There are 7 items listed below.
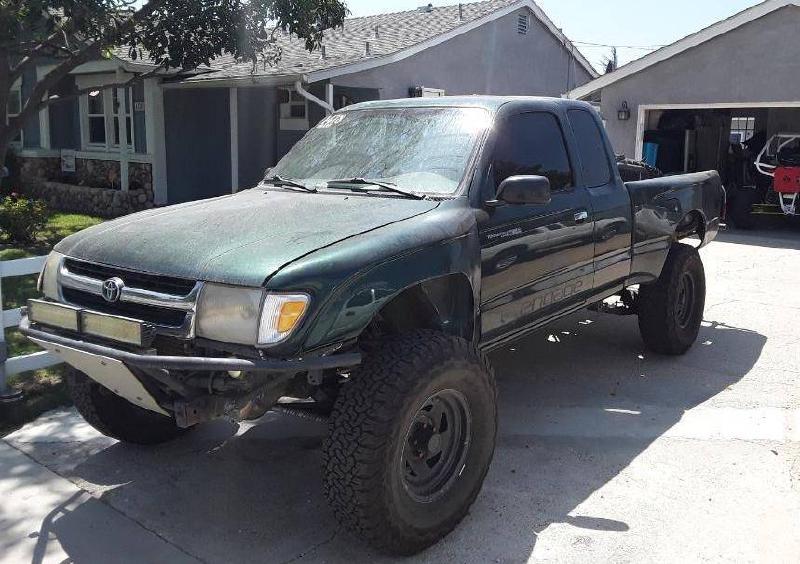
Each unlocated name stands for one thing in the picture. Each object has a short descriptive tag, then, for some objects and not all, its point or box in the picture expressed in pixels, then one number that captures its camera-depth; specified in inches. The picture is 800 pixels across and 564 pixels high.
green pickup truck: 124.9
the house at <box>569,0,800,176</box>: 573.0
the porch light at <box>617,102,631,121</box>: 658.8
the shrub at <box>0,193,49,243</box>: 453.1
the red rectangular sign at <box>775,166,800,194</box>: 577.6
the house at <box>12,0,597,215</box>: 605.0
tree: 382.9
